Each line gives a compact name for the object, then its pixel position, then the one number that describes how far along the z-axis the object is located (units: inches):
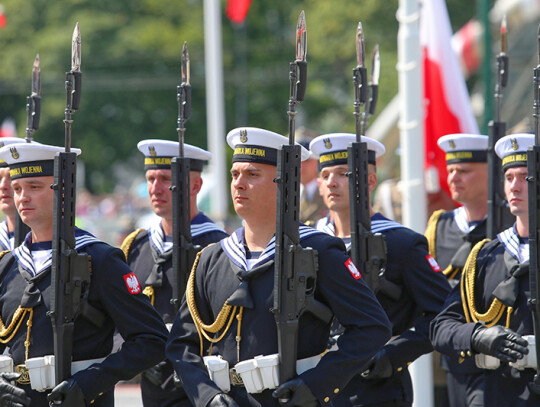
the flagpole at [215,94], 1417.3
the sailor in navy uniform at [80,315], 386.3
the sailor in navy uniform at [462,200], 576.1
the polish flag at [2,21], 1176.2
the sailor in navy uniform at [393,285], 465.1
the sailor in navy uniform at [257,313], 357.4
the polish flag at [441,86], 763.4
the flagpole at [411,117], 634.8
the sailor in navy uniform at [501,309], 400.8
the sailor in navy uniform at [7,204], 526.0
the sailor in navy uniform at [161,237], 494.0
